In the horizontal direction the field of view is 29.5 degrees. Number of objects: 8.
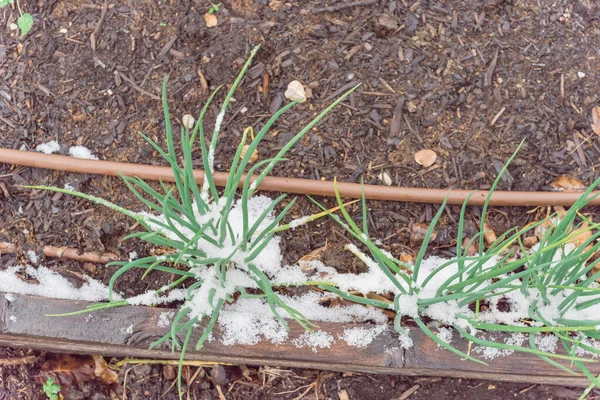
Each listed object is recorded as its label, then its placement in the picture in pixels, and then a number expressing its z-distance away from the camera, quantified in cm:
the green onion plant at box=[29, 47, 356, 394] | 90
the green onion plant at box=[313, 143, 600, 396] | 89
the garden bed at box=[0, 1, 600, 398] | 103
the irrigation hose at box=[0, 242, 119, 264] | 101
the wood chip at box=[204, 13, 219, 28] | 105
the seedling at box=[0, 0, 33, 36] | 106
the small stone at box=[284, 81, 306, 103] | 104
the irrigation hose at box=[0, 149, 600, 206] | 101
